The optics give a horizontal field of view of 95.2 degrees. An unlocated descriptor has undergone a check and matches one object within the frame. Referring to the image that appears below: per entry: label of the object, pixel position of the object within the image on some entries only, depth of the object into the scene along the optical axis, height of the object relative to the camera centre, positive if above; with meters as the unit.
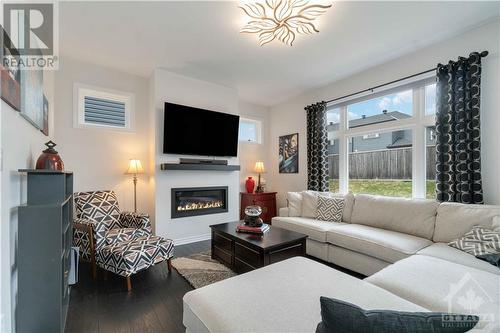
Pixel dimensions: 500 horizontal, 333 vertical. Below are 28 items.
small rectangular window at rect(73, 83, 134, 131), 3.34 +0.93
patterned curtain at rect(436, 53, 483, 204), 2.43 +0.40
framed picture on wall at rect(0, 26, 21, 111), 1.24 +0.54
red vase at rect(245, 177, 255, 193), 4.82 -0.36
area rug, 2.36 -1.16
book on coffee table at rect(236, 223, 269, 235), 2.54 -0.69
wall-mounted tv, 3.58 +0.62
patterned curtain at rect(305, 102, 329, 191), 4.05 +0.37
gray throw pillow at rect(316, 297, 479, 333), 0.58 -0.41
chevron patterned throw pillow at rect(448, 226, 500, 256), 1.87 -0.64
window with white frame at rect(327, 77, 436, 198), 3.02 +0.40
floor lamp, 3.45 -0.02
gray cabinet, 1.43 -0.64
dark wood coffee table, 2.20 -0.83
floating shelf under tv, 3.50 +0.02
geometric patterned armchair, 2.21 -0.78
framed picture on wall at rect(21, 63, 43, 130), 1.62 +0.57
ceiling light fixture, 2.06 +1.47
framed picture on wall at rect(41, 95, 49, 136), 2.31 +0.54
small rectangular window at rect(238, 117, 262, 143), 5.09 +0.86
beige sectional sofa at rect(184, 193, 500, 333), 1.11 -0.71
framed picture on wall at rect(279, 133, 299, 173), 4.72 +0.31
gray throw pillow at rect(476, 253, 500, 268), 1.74 -0.71
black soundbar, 3.75 +0.12
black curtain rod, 2.41 +1.20
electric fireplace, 3.72 -0.57
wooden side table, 4.67 -0.71
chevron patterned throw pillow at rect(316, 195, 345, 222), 3.27 -0.61
